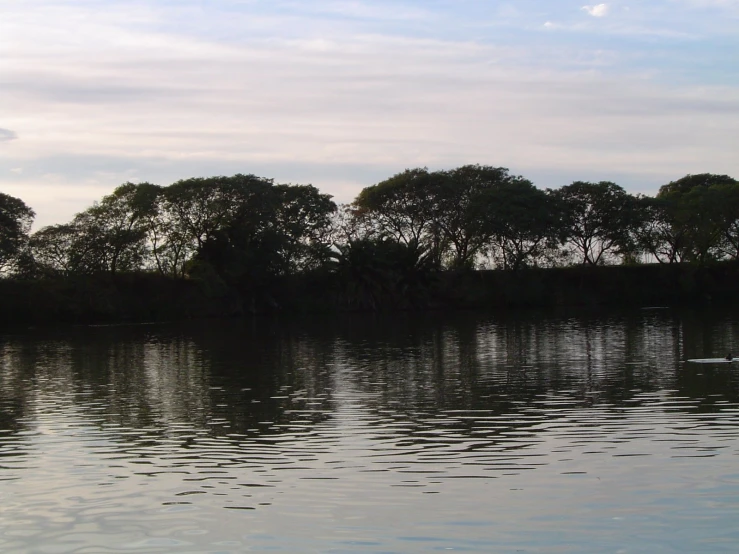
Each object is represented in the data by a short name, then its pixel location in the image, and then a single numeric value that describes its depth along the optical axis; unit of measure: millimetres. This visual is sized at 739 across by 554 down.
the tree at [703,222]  86062
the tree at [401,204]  86312
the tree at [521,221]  83188
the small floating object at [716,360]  28825
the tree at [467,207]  84438
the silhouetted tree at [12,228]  65000
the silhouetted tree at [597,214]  87000
